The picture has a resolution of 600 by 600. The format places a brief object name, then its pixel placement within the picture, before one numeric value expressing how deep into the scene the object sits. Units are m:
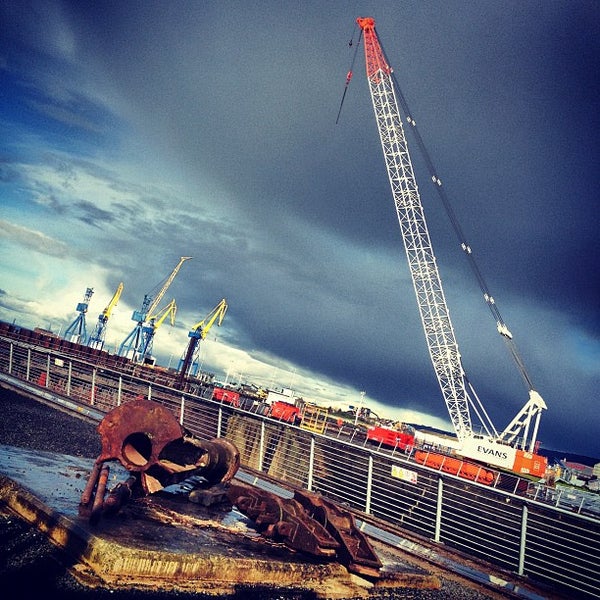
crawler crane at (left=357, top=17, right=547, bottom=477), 47.75
